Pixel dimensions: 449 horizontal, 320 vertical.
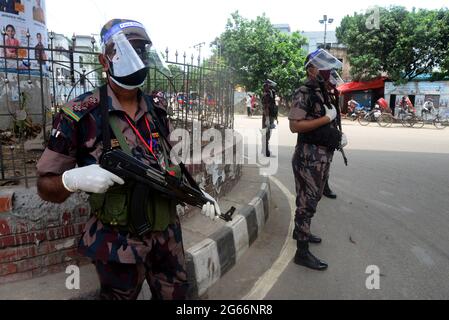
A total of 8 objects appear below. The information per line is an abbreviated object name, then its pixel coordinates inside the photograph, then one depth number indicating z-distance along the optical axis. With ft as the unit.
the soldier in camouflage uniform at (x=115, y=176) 5.46
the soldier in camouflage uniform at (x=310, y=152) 11.06
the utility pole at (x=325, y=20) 98.48
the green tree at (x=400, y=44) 66.23
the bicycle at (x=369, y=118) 65.26
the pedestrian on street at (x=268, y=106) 26.43
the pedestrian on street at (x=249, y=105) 80.10
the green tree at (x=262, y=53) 84.48
